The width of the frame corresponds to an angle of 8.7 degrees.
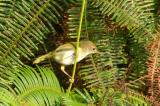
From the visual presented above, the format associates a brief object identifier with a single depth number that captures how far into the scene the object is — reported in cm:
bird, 458
